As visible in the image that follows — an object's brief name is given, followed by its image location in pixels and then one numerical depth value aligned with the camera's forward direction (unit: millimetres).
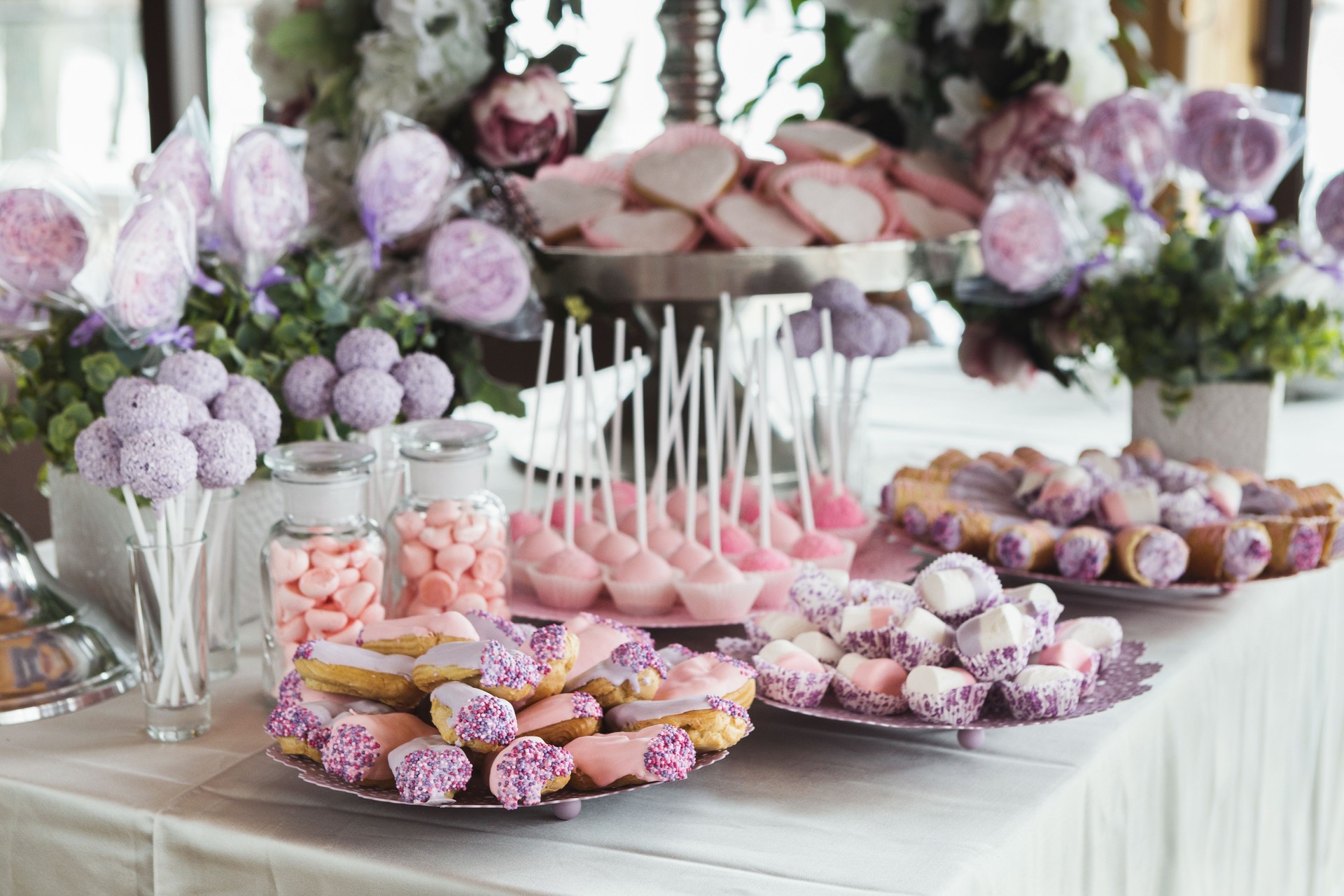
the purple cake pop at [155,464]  1597
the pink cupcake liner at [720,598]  1805
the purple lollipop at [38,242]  1728
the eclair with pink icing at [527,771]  1478
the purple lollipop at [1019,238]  2242
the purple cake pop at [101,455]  1629
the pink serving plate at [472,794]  1494
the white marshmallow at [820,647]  1674
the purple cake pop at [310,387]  1805
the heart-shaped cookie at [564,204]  2253
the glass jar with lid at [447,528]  1740
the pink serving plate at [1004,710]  1604
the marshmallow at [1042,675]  1599
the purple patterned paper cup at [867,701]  1618
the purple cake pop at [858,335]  2055
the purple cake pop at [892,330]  2073
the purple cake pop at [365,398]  1787
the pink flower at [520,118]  2230
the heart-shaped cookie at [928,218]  2341
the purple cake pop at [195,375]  1680
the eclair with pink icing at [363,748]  1500
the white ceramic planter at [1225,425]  2246
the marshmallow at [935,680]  1598
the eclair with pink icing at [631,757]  1493
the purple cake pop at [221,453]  1637
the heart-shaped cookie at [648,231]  2212
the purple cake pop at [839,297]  2068
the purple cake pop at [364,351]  1818
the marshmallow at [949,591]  1651
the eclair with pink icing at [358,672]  1539
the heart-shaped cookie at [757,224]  2203
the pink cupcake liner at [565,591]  1845
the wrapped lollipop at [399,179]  1939
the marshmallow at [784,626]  1700
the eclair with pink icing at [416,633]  1544
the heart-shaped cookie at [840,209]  2212
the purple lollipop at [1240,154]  2208
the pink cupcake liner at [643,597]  1829
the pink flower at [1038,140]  2412
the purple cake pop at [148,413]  1615
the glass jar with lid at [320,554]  1679
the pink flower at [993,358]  2459
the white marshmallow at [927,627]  1632
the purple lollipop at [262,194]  1803
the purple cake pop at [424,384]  1837
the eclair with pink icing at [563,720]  1519
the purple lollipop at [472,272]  2003
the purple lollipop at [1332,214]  2167
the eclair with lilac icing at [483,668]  1506
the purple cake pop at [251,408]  1698
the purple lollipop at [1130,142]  2260
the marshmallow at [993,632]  1605
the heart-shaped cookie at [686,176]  2226
